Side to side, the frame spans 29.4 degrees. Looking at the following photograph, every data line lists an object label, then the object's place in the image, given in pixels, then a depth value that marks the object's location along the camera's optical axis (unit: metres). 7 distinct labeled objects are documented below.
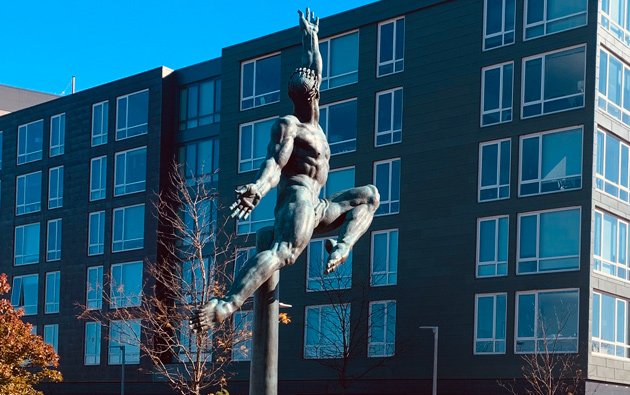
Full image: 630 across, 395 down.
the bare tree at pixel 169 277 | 50.89
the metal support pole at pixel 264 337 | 10.20
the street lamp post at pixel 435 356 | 43.00
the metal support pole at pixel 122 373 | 56.22
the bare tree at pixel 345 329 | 48.78
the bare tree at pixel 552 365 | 42.28
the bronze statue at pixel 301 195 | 9.46
